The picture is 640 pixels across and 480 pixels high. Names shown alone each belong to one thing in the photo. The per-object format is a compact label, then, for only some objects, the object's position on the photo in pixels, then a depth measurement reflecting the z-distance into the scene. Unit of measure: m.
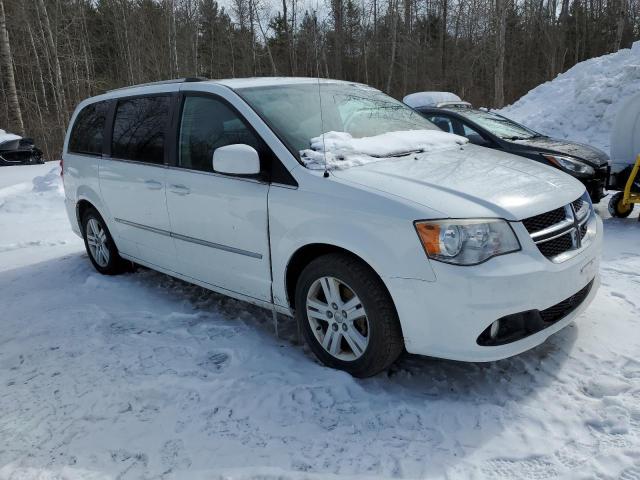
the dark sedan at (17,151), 13.88
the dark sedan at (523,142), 6.62
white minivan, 2.66
